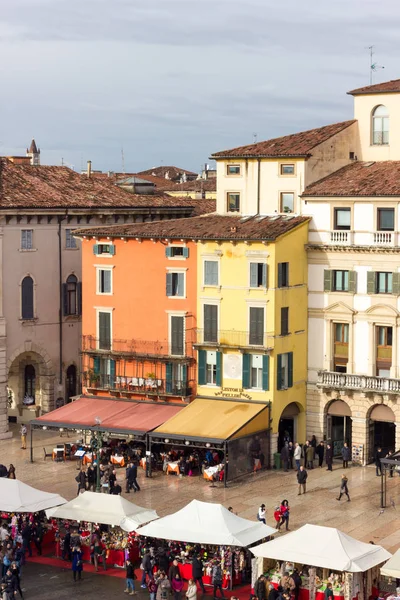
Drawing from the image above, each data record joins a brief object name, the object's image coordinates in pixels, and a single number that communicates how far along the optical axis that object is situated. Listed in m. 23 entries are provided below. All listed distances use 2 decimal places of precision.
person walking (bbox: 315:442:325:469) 64.50
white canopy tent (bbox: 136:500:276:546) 46.09
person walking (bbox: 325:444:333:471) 62.94
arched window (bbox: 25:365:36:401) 76.81
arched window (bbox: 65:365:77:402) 76.69
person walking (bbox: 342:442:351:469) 63.59
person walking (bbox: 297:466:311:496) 57.97
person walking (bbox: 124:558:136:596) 46.53
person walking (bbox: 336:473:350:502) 57.09
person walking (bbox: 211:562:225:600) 45.59
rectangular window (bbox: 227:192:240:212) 69.38
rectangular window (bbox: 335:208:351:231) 65.38
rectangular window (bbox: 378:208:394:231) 63.97
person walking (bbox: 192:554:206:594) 45.78
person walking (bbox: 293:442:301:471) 62.61
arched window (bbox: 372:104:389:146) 68.88
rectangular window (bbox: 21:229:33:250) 72.94
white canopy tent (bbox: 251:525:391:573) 43.22
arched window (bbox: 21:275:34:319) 73.00
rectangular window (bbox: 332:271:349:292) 65.31
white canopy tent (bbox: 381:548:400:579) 42.47
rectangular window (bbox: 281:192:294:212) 67.31
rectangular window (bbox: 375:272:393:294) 63.91
